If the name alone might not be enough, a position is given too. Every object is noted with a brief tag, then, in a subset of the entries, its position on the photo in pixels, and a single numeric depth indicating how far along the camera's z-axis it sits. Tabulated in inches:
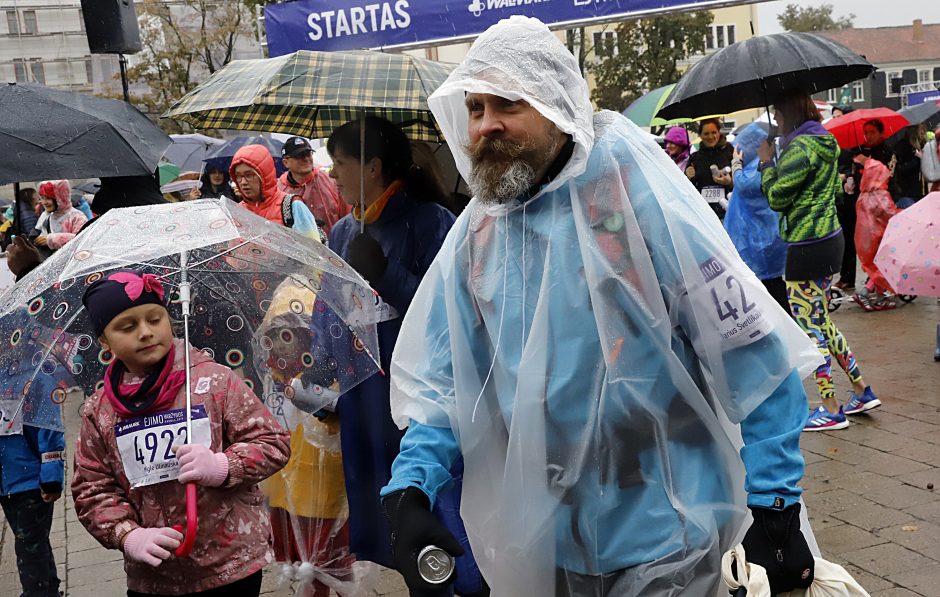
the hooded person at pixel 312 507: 156.6
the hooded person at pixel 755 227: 283.4
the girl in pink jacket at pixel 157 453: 117.0
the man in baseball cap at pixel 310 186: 326.6
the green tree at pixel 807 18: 3046.3
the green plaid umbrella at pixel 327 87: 147.9
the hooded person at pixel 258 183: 242.7
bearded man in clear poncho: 87.5
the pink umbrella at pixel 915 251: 265.9
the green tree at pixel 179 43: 1256.8
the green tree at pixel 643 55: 1417.3
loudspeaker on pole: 309.1
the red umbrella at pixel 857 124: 472.4
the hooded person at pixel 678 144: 407.5
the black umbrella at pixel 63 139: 165.5
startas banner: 308.5
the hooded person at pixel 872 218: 420.5
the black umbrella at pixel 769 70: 232.8
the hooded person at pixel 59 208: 337.2
